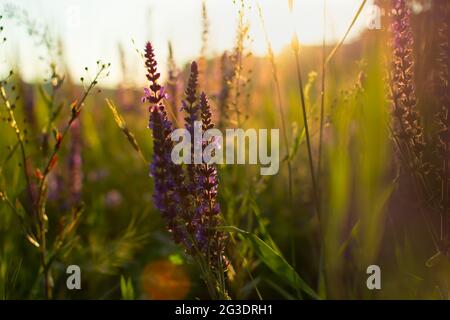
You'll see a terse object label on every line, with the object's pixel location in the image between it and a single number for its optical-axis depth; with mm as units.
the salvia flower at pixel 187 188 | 468
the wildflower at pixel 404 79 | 484
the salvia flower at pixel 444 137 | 485
